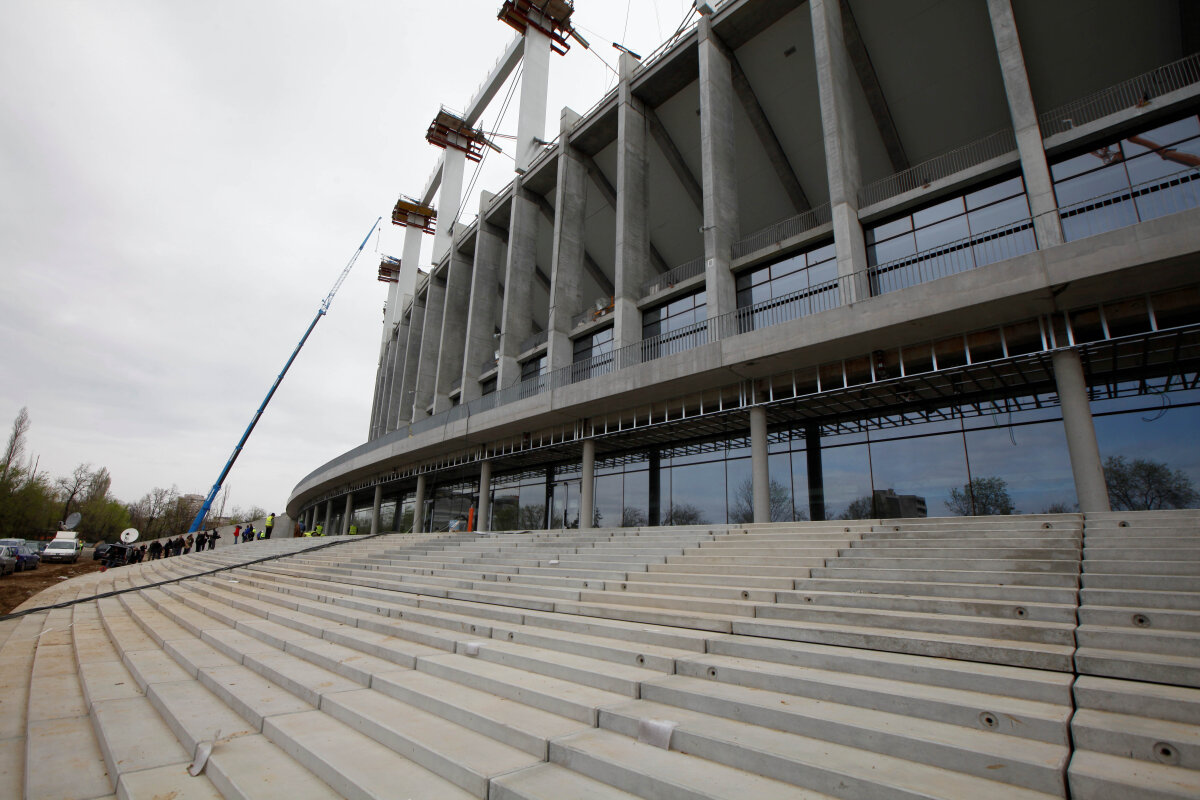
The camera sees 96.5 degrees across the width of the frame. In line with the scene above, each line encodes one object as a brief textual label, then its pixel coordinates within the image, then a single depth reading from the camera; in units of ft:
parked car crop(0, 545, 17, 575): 75.05
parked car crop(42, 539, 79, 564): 107.24
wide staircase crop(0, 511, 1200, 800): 9.48
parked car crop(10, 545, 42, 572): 86.07
